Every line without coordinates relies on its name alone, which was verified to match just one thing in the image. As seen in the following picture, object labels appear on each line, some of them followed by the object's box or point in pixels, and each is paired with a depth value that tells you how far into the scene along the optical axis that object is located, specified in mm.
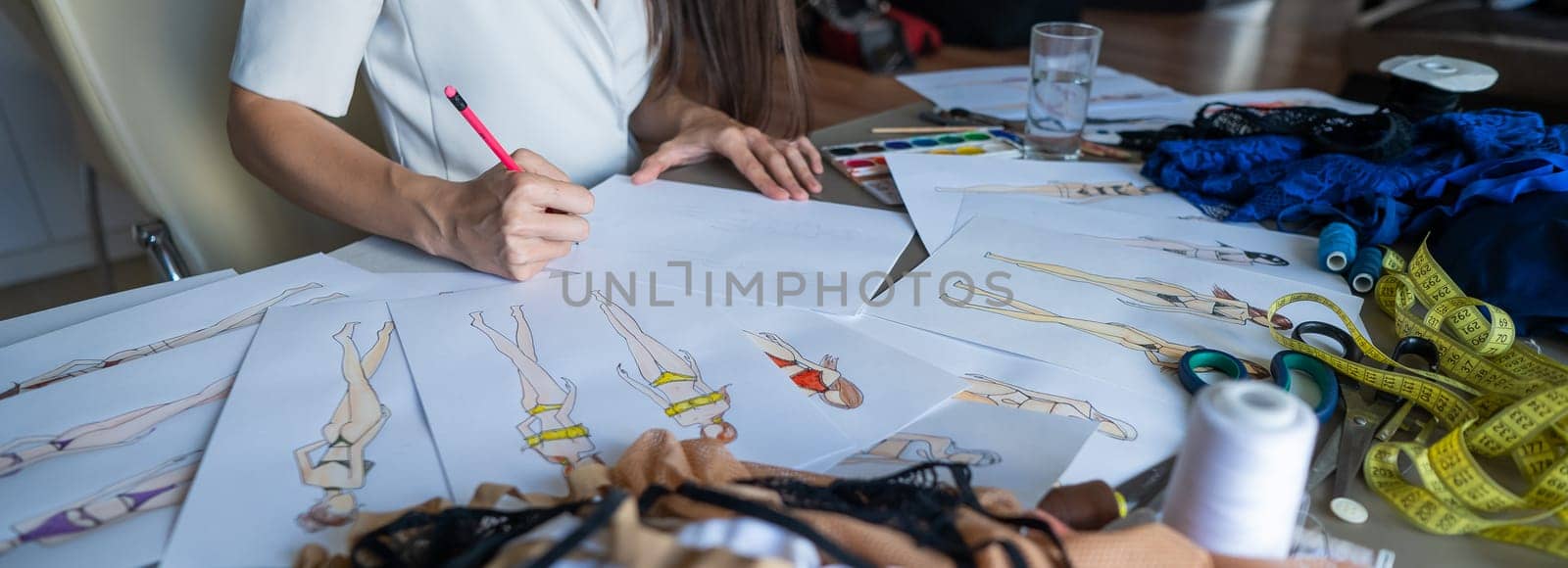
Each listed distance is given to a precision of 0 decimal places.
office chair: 978
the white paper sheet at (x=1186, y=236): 824
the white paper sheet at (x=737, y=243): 778
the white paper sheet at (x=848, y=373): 599
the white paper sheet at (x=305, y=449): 490
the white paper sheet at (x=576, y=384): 561
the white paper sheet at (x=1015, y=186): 925
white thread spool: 380
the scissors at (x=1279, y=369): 614
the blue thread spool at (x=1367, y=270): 771
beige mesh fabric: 363
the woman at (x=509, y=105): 788
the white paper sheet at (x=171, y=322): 653
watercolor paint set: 1013
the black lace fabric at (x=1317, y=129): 901
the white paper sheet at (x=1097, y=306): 676
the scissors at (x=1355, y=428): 536
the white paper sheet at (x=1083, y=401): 561
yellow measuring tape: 510
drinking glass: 1044
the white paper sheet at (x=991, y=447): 542
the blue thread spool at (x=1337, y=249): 795
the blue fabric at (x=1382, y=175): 813
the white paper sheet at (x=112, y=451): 490
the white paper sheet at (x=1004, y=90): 1285
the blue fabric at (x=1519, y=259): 694
